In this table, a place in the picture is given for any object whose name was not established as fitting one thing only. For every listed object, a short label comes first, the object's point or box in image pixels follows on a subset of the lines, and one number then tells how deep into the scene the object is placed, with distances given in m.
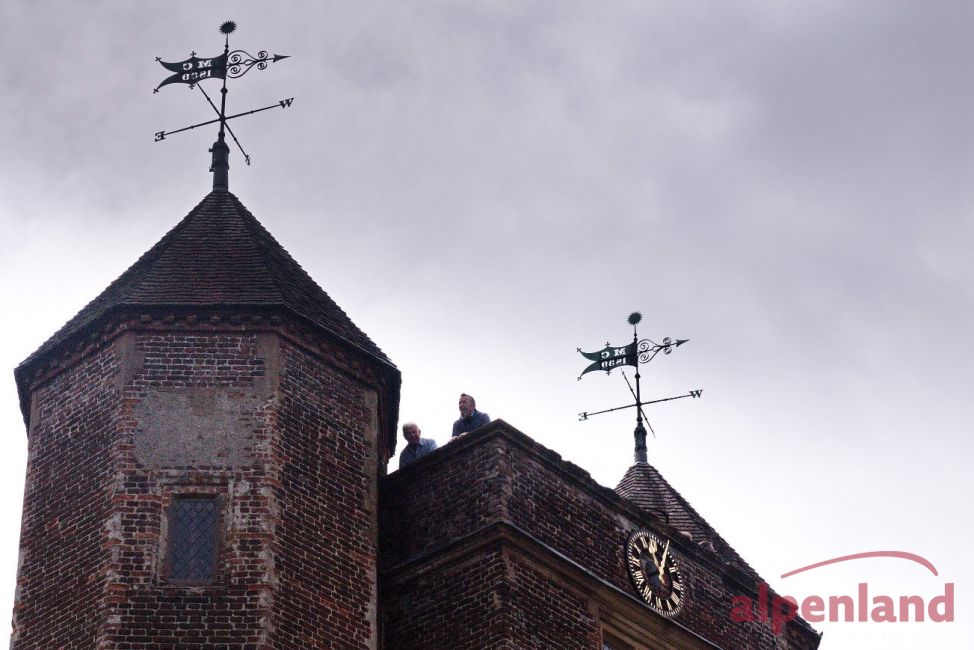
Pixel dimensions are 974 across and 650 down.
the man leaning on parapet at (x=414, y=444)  29.42
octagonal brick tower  25.42
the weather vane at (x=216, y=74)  31.49
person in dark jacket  29.17
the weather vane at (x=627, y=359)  35.56
